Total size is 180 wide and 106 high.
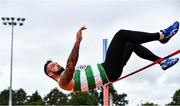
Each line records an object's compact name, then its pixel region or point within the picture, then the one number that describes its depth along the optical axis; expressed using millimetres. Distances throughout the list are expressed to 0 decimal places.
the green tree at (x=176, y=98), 37241
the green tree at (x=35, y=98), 44256
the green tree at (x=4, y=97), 44900
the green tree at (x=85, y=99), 35156
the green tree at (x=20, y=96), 50503
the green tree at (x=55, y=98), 42375
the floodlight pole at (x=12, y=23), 28536
